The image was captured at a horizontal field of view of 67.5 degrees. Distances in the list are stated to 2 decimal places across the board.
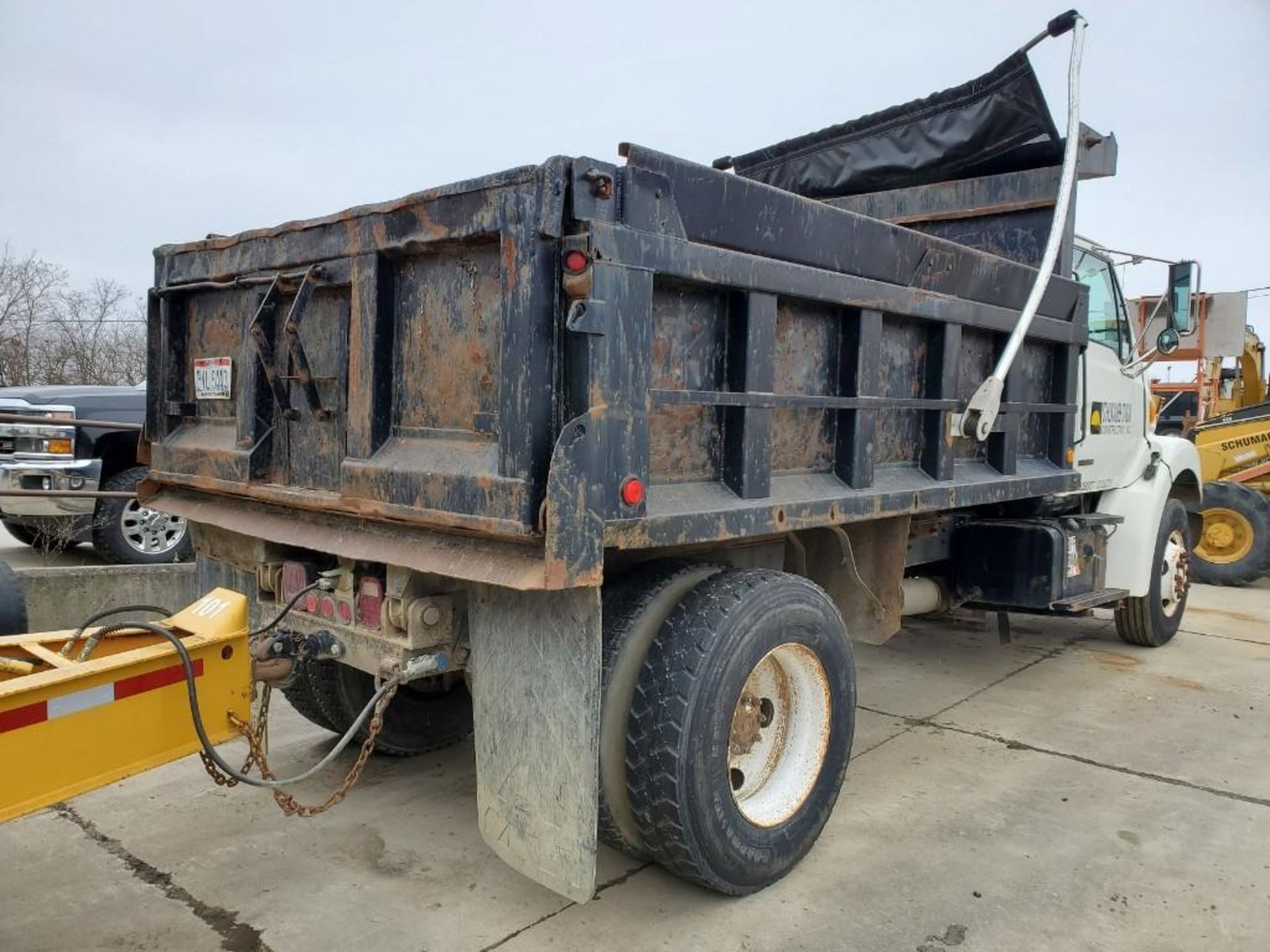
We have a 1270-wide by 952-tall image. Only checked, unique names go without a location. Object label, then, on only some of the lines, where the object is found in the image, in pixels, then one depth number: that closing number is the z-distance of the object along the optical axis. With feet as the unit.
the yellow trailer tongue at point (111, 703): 7.09
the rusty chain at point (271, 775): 9.05
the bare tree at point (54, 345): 85.97
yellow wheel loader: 30.22
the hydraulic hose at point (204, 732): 8.09
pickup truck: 23.86
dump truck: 8.30
